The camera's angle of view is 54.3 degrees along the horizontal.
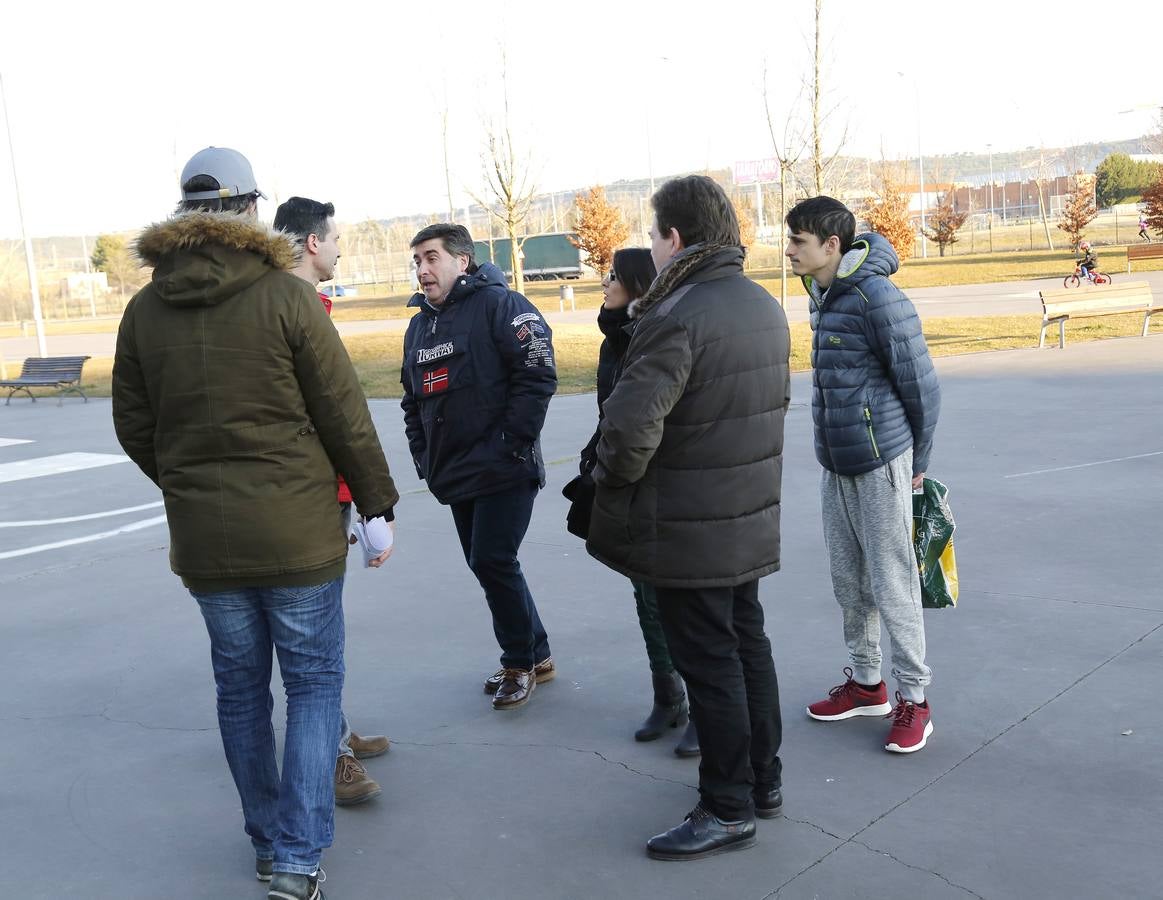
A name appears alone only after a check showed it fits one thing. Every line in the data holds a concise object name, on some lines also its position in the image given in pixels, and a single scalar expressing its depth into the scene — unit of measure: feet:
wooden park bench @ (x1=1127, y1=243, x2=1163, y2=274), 94.27
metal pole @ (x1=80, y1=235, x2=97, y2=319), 191.94
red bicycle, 83.76
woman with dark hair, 12.77
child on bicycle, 85.87
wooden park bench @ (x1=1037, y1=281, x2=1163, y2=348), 49.11
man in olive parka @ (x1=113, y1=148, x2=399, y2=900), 9.53
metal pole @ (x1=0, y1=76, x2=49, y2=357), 68.18
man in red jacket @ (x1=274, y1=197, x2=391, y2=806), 12.16
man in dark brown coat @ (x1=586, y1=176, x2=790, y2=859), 10.19
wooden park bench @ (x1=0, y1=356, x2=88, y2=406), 57.00
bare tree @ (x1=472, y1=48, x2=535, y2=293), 73.15
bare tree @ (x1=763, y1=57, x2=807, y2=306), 59.88
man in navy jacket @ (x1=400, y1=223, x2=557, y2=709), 14.61
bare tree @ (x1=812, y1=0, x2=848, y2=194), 56.24
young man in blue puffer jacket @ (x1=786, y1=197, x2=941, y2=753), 12.51
